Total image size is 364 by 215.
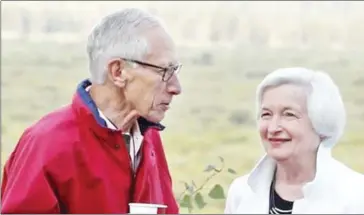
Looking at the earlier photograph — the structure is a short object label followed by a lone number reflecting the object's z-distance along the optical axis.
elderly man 2.90
